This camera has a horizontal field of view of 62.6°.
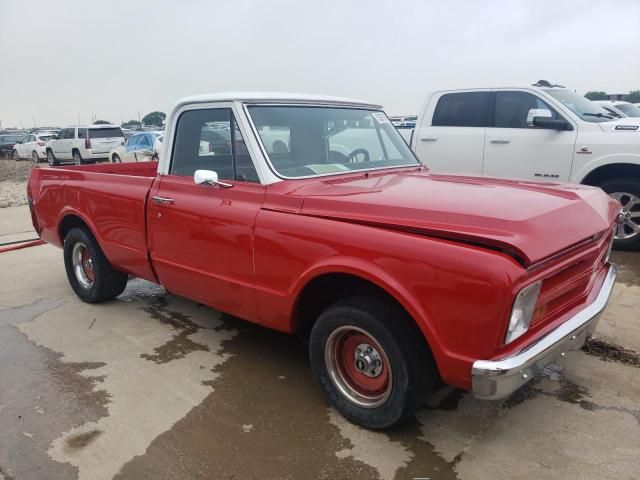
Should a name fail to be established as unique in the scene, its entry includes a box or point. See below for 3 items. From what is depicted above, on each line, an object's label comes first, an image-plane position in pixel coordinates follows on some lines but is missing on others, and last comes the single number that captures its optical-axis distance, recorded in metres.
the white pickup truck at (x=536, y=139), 6.06
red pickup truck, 2.34
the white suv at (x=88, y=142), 20.88
